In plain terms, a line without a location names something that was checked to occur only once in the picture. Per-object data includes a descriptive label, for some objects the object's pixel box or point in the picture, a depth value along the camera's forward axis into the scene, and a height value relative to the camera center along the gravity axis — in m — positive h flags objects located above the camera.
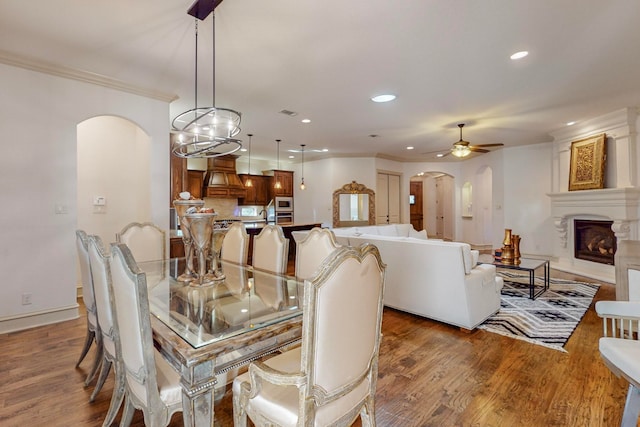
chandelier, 2.26 +1.40
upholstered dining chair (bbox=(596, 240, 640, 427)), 1.39 -0.69
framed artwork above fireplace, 4.95 +0.84
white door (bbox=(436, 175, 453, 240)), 10.40 +0.19
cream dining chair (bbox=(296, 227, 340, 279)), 2.50 -0.32
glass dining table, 1.23 -0.56
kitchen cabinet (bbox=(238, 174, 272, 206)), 8.25 +0.63
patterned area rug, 2.90 -1.15
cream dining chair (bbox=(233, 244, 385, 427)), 1.07 -0.57
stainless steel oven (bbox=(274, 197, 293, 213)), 8.57 +0.26
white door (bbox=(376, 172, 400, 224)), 8.22 +0.39
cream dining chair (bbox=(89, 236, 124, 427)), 1.54 -0.56
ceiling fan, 4.91 +1.06
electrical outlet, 2.99 -0.84
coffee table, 3.91 -0.72
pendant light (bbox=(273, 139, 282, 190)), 8.27 +0.80
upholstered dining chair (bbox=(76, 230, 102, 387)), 2.03 -0.59
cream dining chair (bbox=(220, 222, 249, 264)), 3.17 -0.34
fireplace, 4.61 -0.11
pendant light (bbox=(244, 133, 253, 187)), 8.07 +0.85
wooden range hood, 7.30 +0.85
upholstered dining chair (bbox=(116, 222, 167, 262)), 3.11 -0.28
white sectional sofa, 2.96 -0.73
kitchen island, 4.41 -0.42
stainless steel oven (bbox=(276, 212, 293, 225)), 8.63 -0.12
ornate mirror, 7.98 +0.20
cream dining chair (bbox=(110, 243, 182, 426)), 1.26 -0.59
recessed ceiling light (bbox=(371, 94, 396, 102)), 3.78 +1.46
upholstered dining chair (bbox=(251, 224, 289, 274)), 2.80 -0.36
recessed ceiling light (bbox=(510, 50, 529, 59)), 2.69 +1.43
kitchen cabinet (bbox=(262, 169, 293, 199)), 8.52 +0.89
